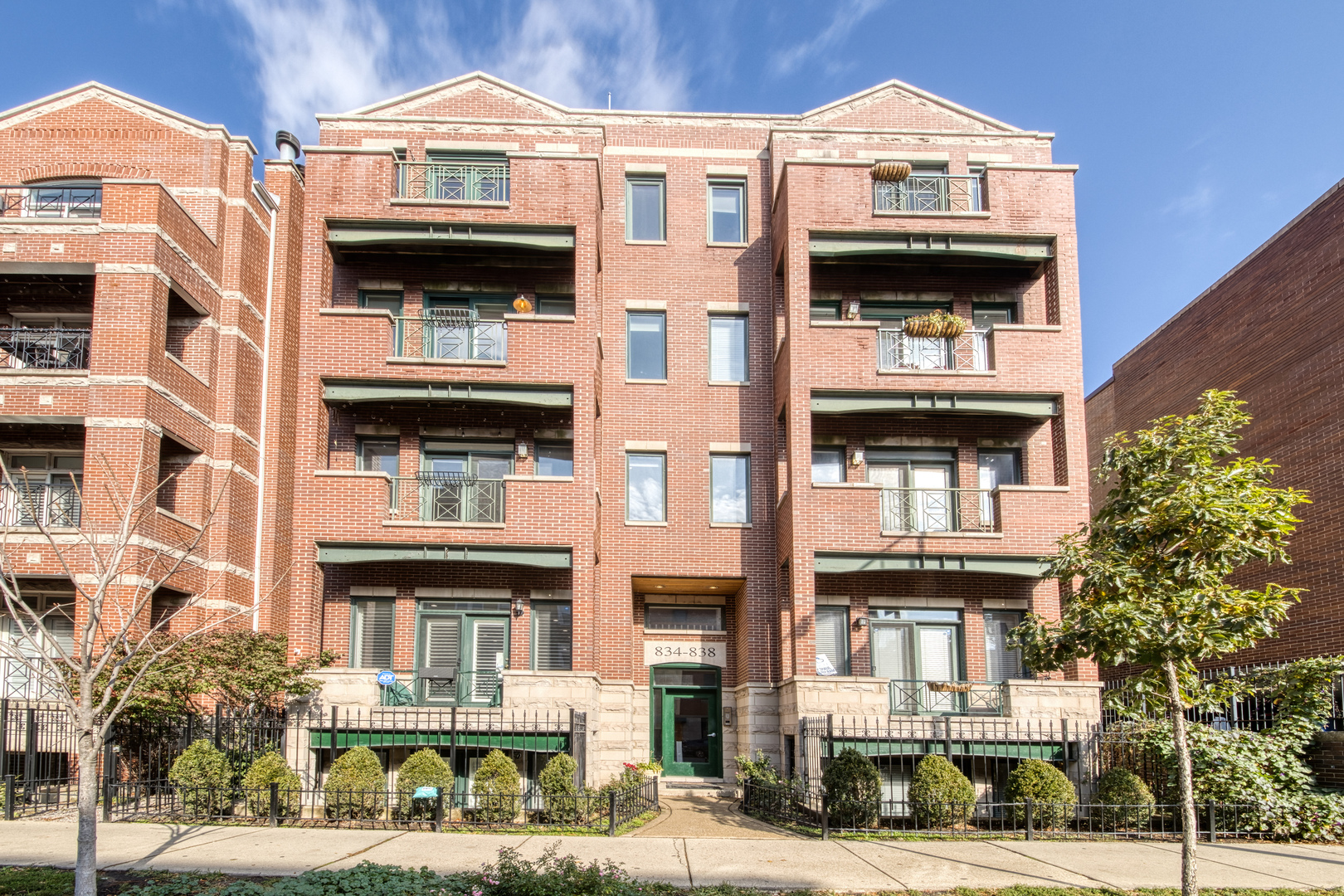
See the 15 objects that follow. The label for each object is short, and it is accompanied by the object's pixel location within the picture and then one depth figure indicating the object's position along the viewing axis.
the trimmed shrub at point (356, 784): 15.05
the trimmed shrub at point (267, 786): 14.73
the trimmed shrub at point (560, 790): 14.79
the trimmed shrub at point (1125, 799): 14.77
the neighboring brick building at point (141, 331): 18.27
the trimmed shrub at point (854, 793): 14.62
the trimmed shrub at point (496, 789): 14.93
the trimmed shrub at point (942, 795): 15.16
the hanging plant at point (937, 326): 19.86
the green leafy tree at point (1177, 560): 10.77
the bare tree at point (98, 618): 8.86
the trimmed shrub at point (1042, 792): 14.93
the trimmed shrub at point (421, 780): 15.09
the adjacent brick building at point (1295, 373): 20.67
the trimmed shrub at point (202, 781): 14.62
